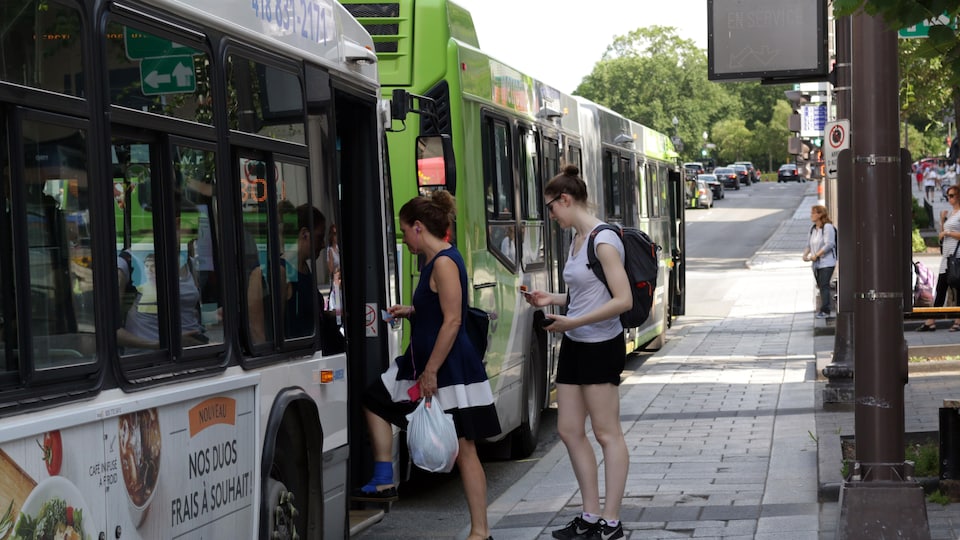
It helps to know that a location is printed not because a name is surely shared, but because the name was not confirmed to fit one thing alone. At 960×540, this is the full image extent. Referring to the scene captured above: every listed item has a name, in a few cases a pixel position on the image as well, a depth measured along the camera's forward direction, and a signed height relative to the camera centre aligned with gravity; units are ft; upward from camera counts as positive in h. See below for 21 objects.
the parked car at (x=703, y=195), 231.91 -5.40
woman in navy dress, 23.50 -2.84
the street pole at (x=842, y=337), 42.93 -5.51
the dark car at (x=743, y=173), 337.11 -3.21
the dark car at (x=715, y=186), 264.31 -4.52
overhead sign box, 35.58 +2.82
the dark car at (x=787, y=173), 359.87 -3.90
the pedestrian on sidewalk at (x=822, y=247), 71.20 -4.38
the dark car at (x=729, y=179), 316.81 -4.14
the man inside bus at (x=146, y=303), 15.34 -1.25
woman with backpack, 24.88 -3.26
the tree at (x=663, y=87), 424.46 +21.65
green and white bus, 32.27 +0.13
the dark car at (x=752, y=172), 352.69 -3.42
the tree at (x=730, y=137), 444.55 +6.52
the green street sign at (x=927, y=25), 22.25 +2.01
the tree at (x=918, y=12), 20.86 +1.95
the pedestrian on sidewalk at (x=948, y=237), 56.39 -3.34
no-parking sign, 49.11 +0.55
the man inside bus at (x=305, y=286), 20.74 -1.48
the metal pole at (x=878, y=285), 24.25 -2.14
